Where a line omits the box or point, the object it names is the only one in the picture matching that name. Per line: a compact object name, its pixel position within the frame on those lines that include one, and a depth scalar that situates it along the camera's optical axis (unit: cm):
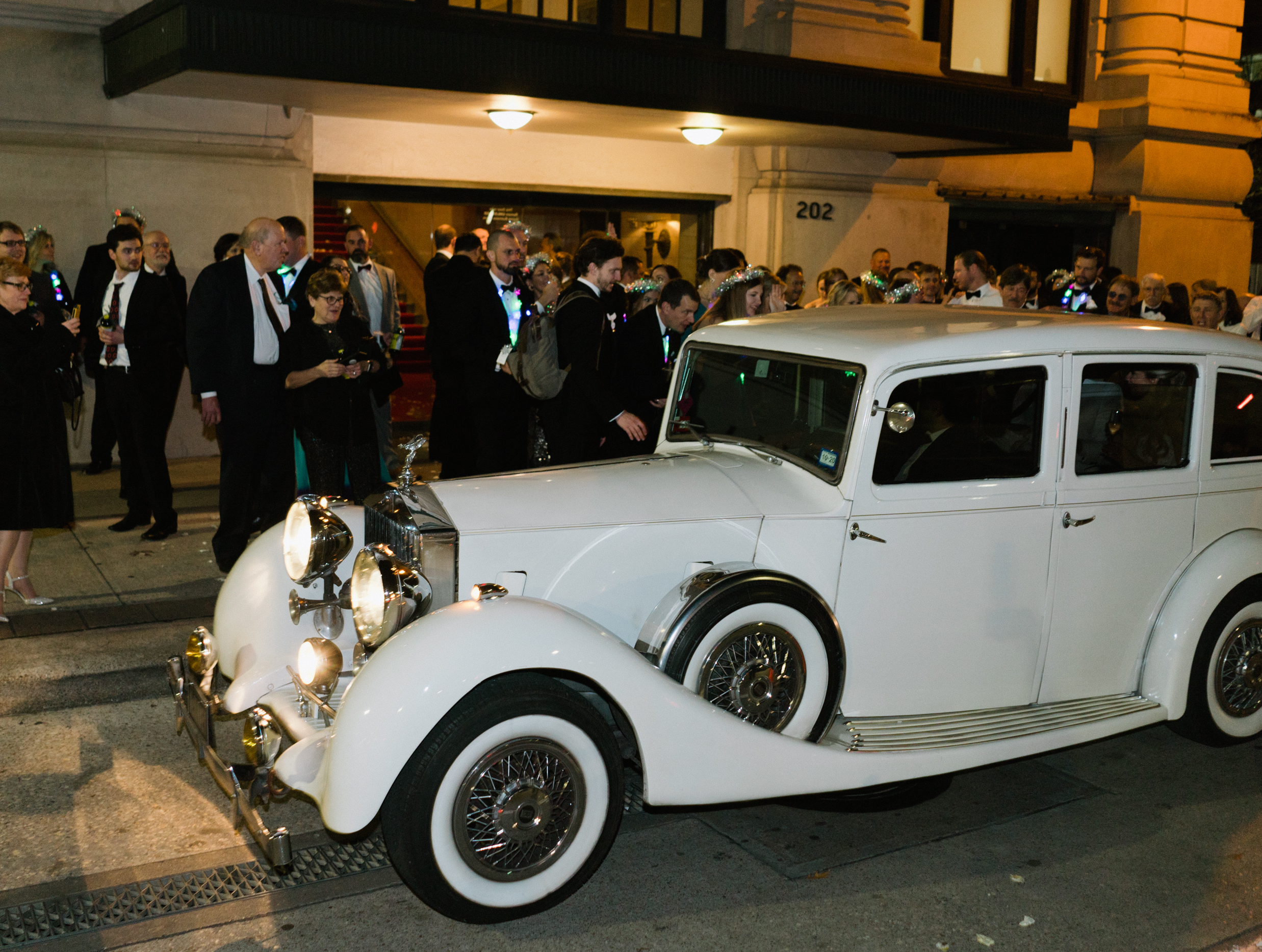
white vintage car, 338
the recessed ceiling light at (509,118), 1089
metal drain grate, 346
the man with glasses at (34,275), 789
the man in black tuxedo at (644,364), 694
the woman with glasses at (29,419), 591
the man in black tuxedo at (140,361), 762
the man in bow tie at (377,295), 852
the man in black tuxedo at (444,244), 945
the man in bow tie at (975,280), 809
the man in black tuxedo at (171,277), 786
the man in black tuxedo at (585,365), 652
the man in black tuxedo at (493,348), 771
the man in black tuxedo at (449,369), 841
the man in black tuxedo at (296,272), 720
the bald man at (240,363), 672
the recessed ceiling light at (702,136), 1195
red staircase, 1294
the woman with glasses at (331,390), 670
